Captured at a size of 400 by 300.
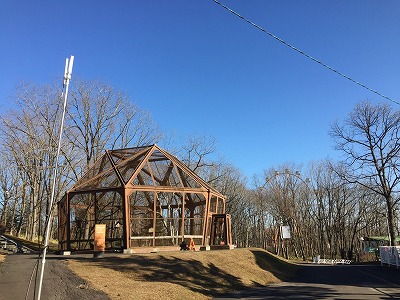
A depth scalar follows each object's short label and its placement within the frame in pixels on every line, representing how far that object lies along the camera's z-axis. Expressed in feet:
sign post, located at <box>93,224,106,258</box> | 56.34
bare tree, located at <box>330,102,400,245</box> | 128.06
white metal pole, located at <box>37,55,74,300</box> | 24.77
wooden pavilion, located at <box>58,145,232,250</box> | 70.33
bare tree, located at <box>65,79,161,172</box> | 121.80
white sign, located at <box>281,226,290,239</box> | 150.71
